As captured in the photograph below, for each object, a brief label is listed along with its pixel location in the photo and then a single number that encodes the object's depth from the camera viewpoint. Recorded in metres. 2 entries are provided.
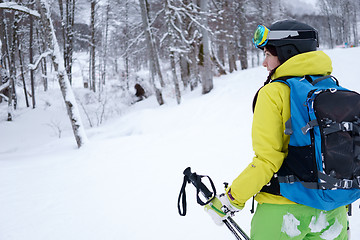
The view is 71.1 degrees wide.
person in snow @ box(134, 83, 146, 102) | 22.23
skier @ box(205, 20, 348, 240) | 1.27
